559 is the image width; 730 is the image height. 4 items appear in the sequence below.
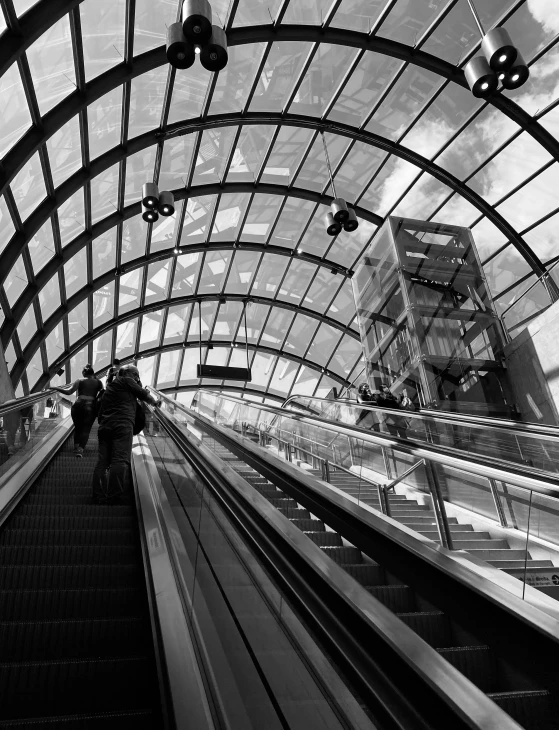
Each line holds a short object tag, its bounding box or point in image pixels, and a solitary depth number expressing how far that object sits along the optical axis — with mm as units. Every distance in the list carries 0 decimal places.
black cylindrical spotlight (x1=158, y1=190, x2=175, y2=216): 15641
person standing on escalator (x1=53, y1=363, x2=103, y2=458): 8641
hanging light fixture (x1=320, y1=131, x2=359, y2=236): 16156
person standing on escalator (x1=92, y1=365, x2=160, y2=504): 5988
